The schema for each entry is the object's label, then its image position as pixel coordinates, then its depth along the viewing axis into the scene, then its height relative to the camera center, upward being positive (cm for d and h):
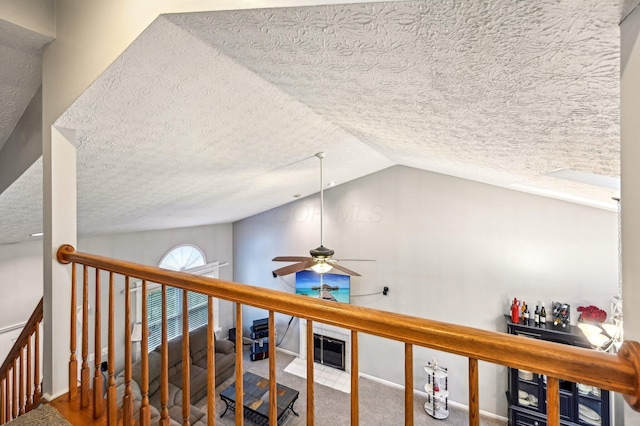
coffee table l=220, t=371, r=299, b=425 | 429 -281
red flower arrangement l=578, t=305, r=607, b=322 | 375 -130
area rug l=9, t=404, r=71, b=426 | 150 -105
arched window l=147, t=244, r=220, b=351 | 550 -167
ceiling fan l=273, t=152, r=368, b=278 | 339 -58
